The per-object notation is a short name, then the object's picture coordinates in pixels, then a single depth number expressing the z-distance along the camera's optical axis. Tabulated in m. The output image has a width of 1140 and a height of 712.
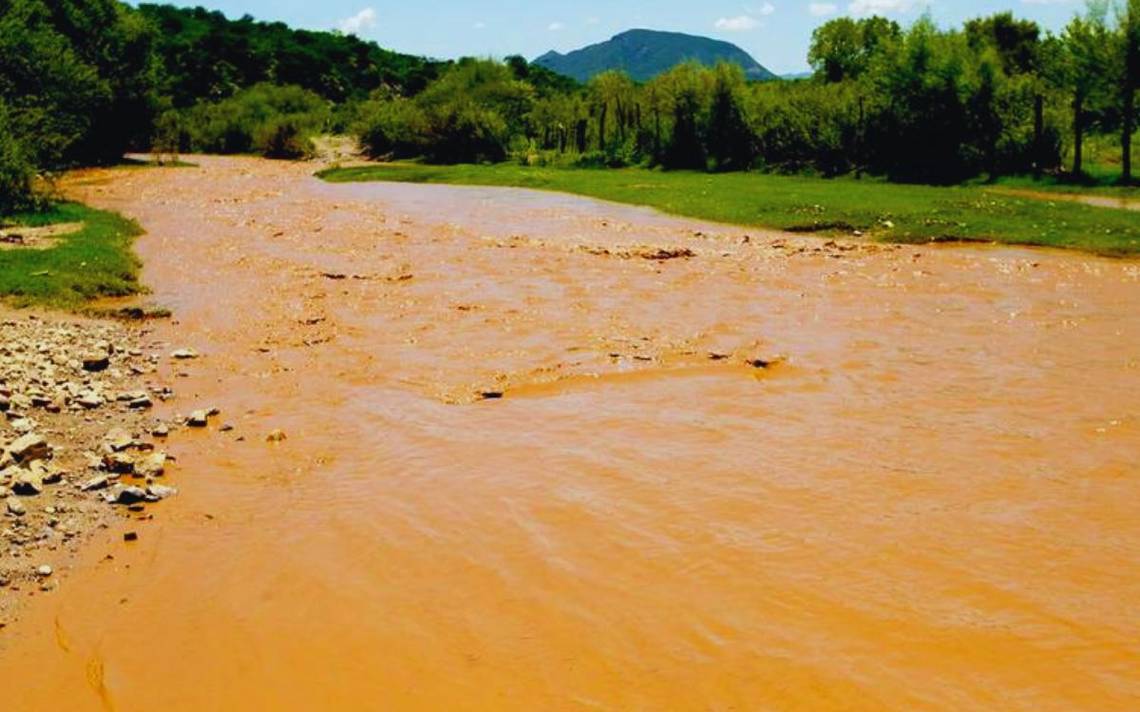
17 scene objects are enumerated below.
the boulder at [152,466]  8.30
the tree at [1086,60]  36.66
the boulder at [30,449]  8.02
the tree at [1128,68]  35.47
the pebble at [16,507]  7.18
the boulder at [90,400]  9.77
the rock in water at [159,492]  7.88
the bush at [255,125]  69.75
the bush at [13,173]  23.64
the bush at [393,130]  65.75
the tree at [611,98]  63.97
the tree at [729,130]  51.66
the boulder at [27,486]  7.53
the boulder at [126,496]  7.71
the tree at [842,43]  72.06
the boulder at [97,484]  7.81
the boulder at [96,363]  11.26
